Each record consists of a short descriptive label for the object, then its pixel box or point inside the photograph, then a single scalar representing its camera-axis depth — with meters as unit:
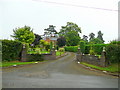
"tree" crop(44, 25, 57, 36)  87.94
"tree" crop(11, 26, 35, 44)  33.69
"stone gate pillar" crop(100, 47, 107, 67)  14.48
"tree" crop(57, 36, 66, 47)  58.75
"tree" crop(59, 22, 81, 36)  60.70
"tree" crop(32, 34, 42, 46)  43.03
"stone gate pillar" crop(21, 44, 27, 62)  20.05
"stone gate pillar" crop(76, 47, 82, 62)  21.93
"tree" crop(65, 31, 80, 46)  58.41
